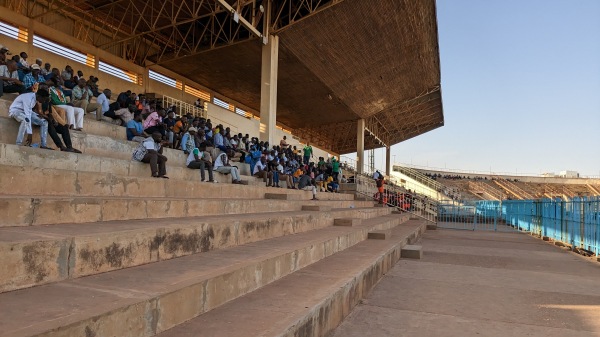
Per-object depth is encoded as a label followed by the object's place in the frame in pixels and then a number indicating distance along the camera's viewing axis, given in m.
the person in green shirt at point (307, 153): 19.89
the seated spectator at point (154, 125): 9.16
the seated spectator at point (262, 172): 11.95
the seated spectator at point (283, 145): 18.16
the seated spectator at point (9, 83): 6.72
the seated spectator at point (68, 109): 6.52
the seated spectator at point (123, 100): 9.45
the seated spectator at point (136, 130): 8.11
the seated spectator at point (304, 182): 14.20
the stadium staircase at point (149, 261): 2.19
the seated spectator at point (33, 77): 7.27
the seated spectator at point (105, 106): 8.95
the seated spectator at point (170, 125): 9.83
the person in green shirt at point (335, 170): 20.14
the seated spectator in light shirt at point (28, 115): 5.45
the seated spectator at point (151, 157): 7.01
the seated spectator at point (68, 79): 8.91
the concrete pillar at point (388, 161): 46.47
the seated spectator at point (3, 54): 7.39
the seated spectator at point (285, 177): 13.22
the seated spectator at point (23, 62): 8.18
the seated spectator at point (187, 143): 9.46
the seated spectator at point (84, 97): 8.45
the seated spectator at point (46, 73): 8.48
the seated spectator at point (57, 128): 5.75
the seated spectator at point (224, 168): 9.81
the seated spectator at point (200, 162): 8.56
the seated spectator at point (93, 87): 9.65
